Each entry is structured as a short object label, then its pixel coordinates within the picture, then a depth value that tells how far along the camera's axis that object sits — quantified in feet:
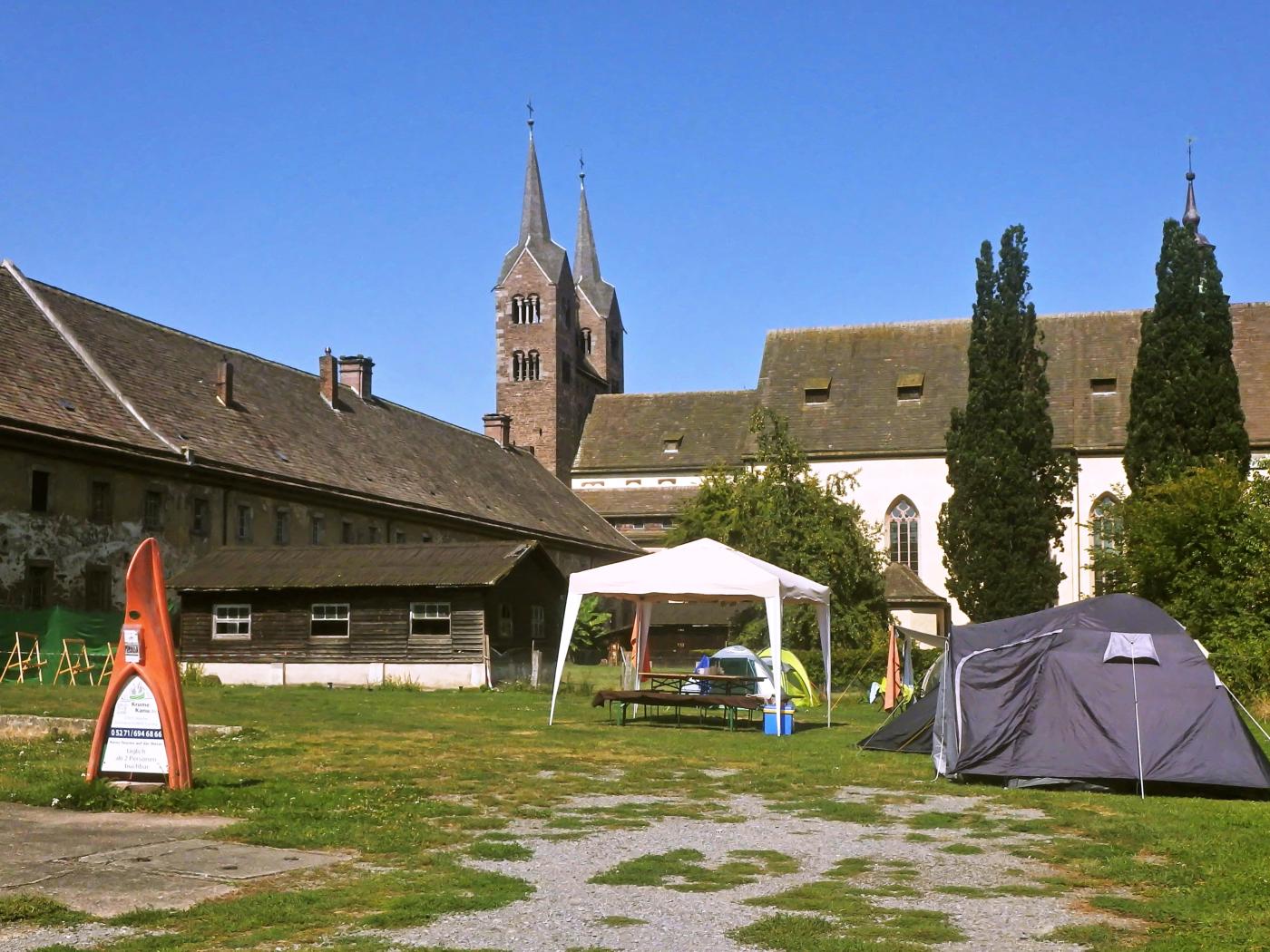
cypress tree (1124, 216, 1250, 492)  135.44
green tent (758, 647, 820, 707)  98.53
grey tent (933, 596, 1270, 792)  47.47
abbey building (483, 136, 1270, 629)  188.55
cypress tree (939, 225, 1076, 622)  150.61
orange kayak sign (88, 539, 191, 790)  40.27
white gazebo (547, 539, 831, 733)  70.69
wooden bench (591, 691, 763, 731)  72.08
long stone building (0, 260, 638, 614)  112.37
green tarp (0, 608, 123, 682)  102.47
